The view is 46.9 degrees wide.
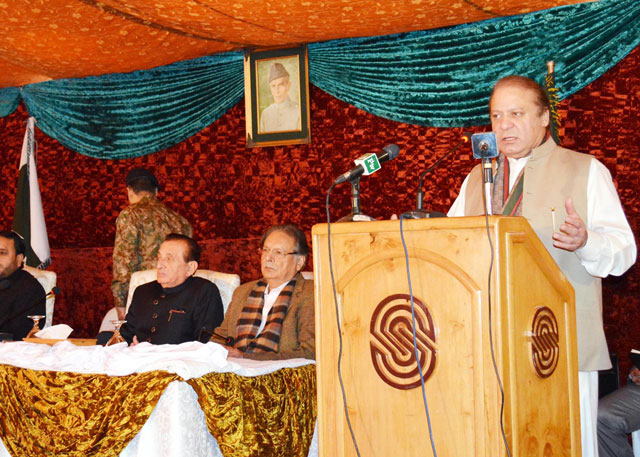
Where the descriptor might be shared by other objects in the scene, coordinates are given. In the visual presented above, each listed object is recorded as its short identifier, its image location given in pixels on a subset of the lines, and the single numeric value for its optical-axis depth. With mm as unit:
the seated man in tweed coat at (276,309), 3391
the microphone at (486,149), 2127
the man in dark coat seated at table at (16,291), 4559
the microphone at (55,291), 3904
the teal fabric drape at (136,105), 5996
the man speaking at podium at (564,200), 2268
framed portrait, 5715
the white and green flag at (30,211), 6586
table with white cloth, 2676
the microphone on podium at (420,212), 1990
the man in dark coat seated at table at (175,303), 3877
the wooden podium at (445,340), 1818
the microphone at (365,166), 2086
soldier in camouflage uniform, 5164
